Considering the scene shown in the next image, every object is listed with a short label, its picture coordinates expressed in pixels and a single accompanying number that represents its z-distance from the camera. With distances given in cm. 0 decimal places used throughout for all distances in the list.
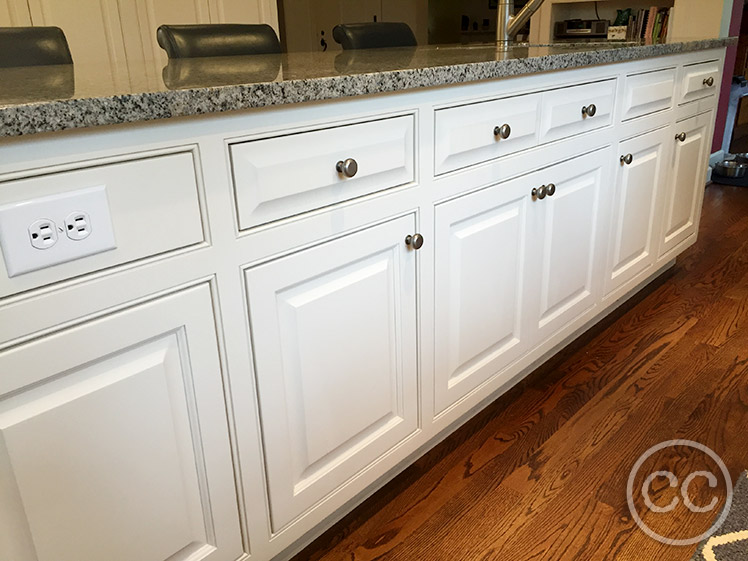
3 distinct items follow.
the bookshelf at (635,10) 338
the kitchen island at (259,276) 72
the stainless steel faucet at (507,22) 221
